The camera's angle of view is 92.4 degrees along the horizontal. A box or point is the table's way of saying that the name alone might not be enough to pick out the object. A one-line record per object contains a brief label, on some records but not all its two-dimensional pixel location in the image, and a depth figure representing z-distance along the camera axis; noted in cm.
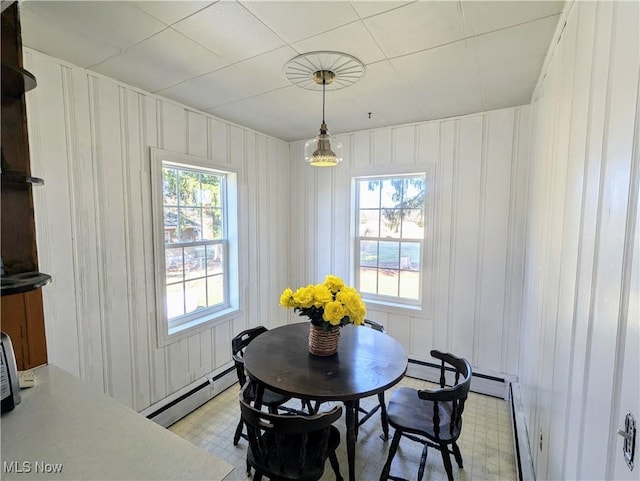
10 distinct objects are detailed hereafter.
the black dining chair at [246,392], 178
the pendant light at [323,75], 179
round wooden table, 158
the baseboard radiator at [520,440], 180
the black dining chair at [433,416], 164
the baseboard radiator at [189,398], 241
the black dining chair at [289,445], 137
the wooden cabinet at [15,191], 112
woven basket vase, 191
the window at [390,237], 319
